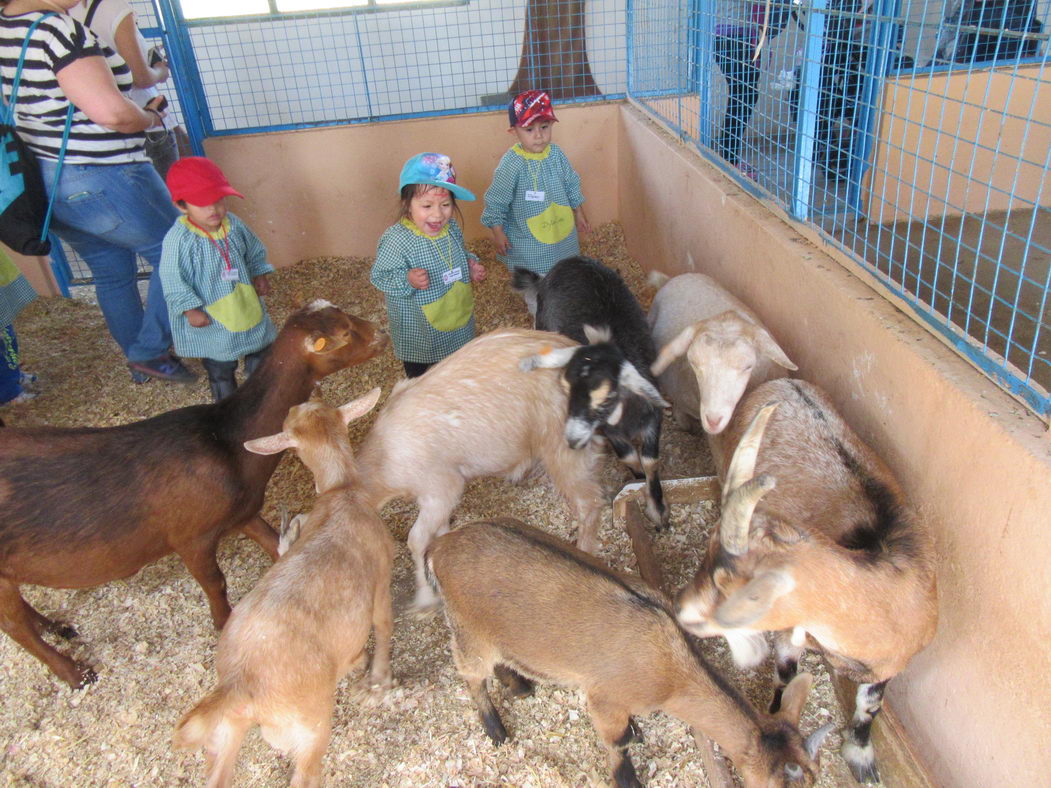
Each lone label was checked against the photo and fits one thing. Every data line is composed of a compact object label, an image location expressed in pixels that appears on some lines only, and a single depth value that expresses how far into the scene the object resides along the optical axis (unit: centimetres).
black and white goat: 339
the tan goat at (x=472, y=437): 337
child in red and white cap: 533
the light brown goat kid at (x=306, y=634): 229
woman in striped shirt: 370
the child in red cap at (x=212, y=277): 392
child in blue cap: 429
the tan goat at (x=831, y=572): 208
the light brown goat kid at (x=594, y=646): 227
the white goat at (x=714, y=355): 326
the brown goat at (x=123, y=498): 289
